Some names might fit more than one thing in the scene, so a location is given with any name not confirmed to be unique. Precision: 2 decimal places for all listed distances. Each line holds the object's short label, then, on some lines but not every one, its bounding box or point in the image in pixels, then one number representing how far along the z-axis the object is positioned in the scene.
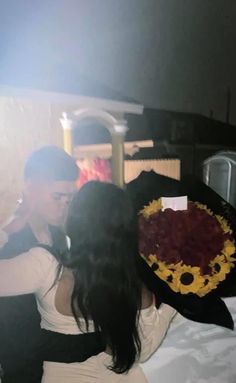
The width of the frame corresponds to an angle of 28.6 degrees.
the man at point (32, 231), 0.99
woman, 0.96
